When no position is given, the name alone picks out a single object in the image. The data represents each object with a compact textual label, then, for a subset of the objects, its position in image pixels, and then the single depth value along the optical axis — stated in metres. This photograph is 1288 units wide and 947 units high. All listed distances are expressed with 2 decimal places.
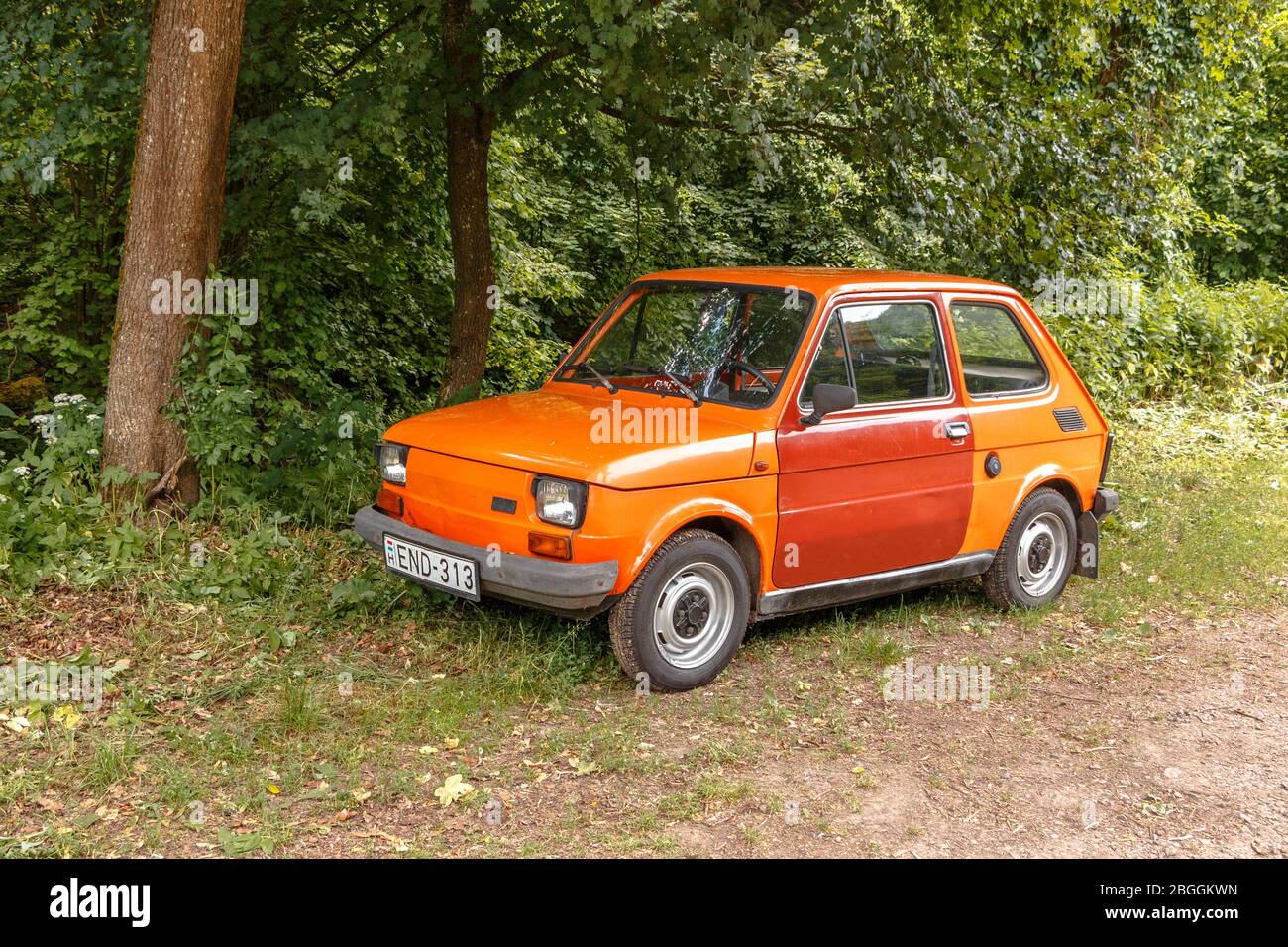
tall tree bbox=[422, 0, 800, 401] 7.63
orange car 5.28
